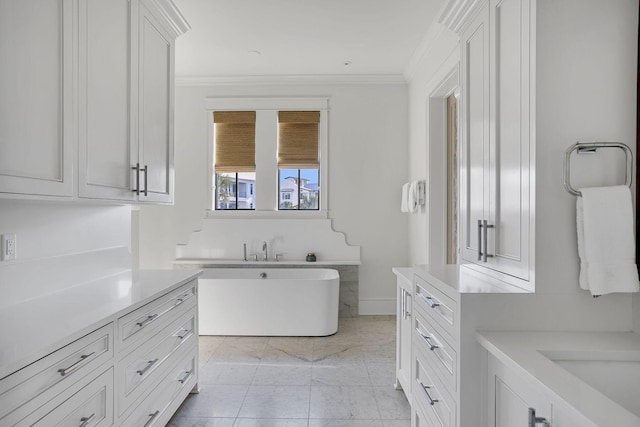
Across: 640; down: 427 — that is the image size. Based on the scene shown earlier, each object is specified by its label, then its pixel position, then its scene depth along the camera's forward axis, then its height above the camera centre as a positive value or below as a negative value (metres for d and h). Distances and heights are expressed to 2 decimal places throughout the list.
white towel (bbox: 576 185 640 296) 1.29 -0.08
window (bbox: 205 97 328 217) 4.87 +0.74
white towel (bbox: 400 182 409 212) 4.38 +0.19
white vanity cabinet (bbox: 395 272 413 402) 2.46 -0.79
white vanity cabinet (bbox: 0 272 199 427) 1.18 -0.57
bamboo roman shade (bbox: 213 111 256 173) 4.94 +0.87
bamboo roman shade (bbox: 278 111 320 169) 4.93 +0.90
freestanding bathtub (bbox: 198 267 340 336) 3.95 -0.92
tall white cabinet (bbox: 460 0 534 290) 1.47 +0.31
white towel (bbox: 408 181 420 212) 4.07 +0.21
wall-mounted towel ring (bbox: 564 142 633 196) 1.34 +0.22
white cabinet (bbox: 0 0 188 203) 1.38 +0.51
